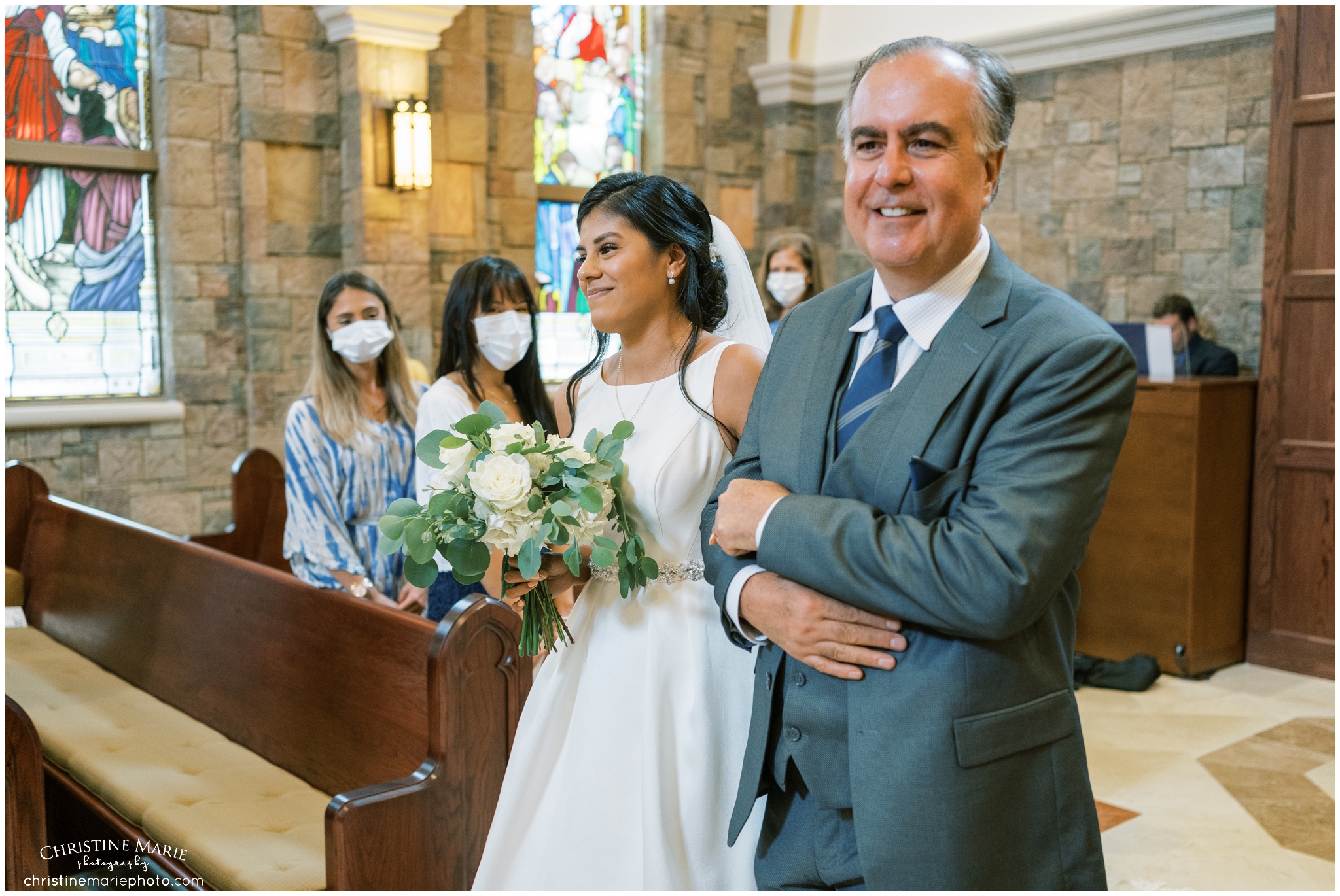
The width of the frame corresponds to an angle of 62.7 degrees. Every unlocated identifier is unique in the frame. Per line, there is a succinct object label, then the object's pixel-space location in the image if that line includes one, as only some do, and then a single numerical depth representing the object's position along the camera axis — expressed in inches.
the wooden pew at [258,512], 177.0
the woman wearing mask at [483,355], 117.8
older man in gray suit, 46.5
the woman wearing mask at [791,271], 178.7
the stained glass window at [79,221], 199.0
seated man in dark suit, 211.3
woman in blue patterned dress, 128.5
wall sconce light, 218.4
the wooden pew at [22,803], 88.9
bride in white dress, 68.7
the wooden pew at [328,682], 81.2
